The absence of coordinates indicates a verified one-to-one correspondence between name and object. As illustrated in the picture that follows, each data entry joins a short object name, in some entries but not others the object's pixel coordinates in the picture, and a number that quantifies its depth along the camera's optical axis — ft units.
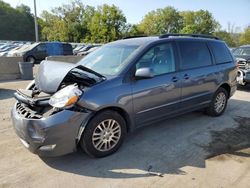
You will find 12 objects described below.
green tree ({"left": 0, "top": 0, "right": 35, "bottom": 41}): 169.54
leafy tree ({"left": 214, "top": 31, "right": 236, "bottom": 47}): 158.03
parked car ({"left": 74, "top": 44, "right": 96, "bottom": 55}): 58.97
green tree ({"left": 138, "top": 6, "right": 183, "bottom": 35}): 169.54
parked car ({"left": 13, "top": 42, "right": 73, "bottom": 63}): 44.26
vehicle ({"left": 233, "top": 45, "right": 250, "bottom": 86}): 21.50
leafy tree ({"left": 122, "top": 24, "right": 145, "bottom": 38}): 100.76
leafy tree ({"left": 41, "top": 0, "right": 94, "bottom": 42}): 115.41
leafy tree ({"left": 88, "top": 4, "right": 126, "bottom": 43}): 94.65
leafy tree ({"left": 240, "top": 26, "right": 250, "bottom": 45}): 129.44
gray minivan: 7.89
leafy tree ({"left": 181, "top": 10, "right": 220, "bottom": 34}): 155.62
